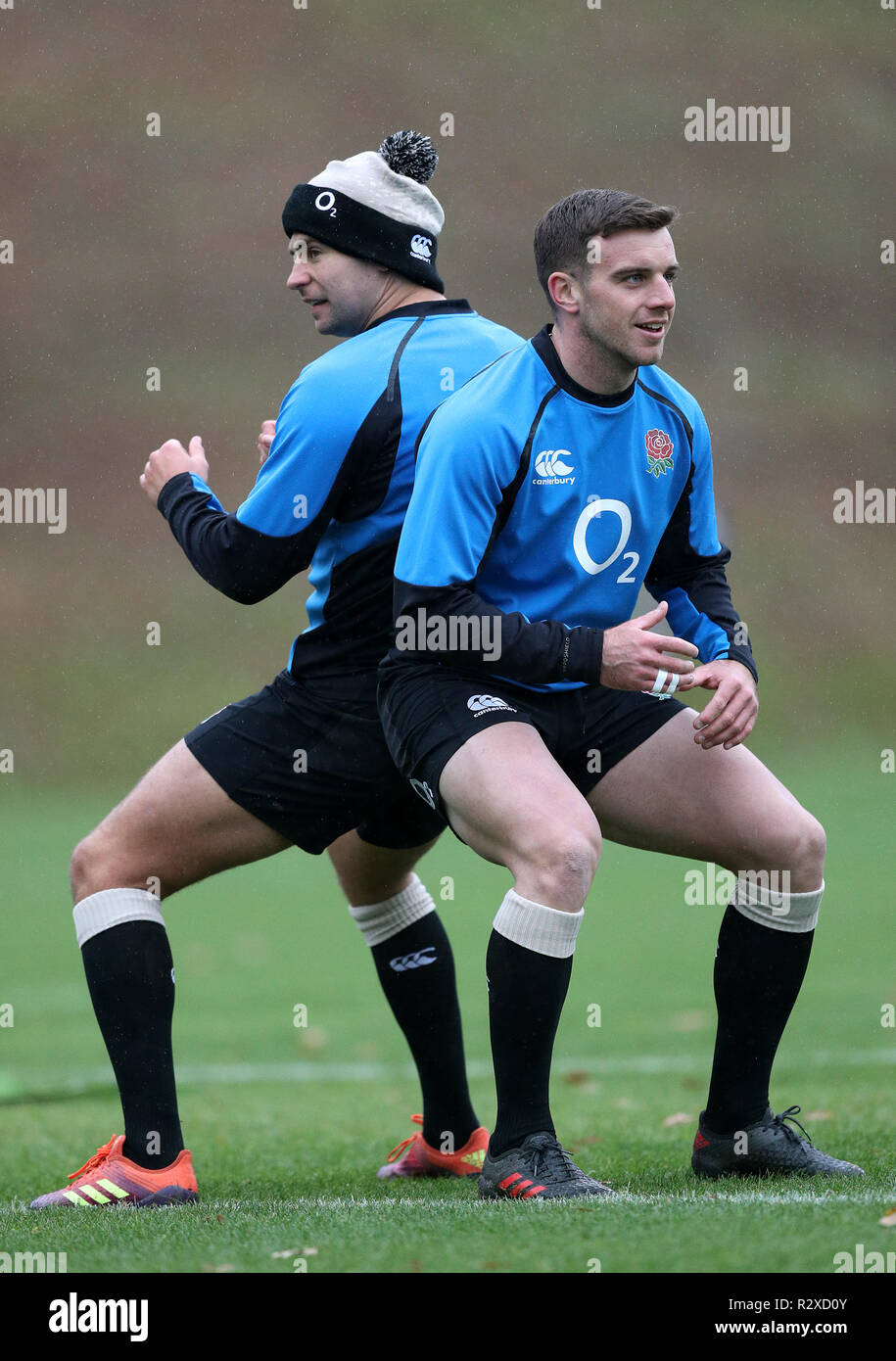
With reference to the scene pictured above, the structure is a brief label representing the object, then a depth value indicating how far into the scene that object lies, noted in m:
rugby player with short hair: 6.52
